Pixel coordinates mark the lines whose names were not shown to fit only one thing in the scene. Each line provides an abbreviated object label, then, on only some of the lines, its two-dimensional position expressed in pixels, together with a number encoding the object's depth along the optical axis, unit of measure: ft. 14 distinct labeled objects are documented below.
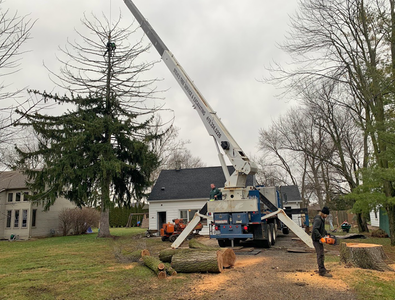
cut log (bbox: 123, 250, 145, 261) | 31.71
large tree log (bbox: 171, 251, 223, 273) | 24.81
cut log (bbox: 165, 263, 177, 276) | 24.77
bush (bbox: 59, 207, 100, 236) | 82.43
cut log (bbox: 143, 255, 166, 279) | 24.14
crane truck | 36.86
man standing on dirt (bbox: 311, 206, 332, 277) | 22.83
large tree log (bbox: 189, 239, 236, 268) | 26.96
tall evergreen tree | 60.13
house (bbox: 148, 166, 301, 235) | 76.13
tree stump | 24.38
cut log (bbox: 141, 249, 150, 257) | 31.36
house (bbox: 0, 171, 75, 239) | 75.82
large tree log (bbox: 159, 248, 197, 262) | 28.91
